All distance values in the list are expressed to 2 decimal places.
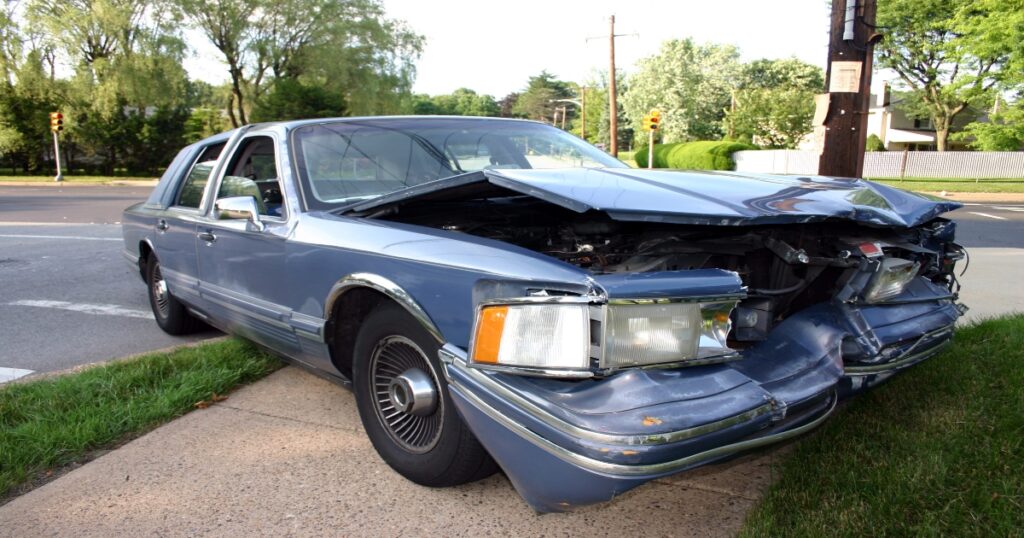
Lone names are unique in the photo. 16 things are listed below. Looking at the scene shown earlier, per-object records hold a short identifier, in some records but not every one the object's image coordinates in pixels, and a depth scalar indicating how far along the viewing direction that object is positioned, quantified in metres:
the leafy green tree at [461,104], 124.31
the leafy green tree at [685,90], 55.06
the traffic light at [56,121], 29.81
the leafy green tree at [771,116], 40.72
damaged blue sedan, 1.95
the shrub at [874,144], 39.84
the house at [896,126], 52.13
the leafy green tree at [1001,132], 29.52
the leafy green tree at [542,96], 114.06
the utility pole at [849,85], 5.73
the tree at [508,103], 127.59
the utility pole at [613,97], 31.84
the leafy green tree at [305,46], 34.00
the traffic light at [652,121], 25.02
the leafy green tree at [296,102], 32.34
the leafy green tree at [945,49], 26.39
